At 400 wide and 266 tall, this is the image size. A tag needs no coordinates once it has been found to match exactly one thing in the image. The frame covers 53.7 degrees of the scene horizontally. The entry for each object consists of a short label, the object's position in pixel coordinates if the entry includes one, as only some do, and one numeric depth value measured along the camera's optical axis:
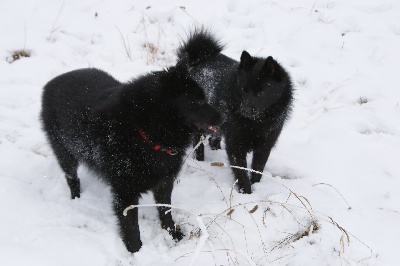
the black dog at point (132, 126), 2.33
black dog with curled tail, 2.98
